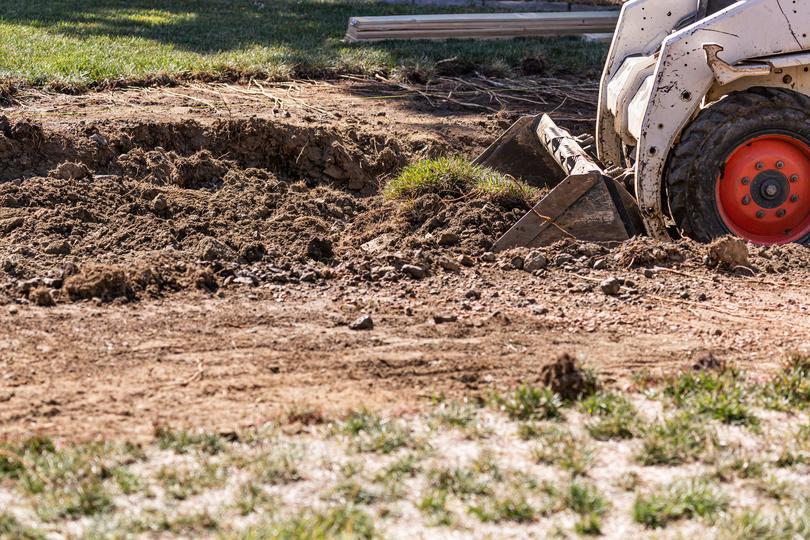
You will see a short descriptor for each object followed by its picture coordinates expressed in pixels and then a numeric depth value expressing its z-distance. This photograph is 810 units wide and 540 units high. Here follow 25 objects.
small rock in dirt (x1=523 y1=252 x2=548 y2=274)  12.31
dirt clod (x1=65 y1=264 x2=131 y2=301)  11.13
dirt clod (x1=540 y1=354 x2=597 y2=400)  8.77
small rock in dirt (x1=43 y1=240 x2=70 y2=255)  12.69
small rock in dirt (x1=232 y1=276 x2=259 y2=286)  11.84
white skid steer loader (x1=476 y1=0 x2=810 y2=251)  12.32
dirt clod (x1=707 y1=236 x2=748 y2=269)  12.04
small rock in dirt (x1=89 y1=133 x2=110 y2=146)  16.02
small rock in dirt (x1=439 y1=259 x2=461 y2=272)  12.39
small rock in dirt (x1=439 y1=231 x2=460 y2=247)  13.20
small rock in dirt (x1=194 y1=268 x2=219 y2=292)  11.64
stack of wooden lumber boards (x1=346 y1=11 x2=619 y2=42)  27.37
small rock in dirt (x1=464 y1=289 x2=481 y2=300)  11.45
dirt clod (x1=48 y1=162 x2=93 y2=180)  15.08
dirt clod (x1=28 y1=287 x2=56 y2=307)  10.90
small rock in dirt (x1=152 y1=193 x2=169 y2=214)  14.24
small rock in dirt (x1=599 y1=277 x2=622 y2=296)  11.46
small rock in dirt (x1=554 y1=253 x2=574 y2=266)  12.38
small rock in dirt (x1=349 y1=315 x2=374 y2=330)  10.40
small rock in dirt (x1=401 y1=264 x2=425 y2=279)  12.11
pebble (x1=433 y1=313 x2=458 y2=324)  10.62
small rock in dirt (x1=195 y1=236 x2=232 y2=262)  12.44
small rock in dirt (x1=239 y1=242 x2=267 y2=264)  12.72
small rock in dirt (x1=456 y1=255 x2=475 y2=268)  12.60
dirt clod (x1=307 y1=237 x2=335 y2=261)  12.99
